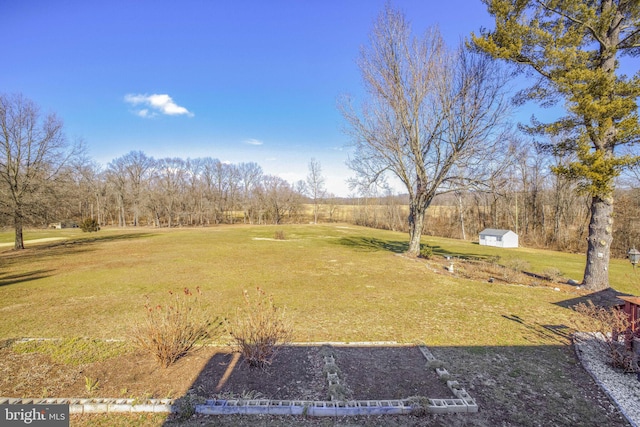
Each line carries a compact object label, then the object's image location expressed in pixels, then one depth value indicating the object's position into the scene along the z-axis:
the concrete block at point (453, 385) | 3.39
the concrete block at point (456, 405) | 3.03
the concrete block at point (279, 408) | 2.96
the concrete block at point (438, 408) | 3.00
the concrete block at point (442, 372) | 3.64
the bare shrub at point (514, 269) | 10.06
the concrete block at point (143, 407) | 2.96
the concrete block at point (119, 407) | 2.96
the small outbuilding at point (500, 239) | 23.52
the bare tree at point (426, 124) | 12.21
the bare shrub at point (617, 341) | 3.96
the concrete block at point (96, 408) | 2.96
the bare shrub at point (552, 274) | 9.84
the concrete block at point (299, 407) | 2.96
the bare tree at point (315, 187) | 49.56
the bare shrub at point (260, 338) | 3.88
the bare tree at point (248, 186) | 52.50
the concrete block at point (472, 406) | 3.04
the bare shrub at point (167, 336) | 3.88
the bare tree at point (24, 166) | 15.78
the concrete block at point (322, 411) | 2.96
